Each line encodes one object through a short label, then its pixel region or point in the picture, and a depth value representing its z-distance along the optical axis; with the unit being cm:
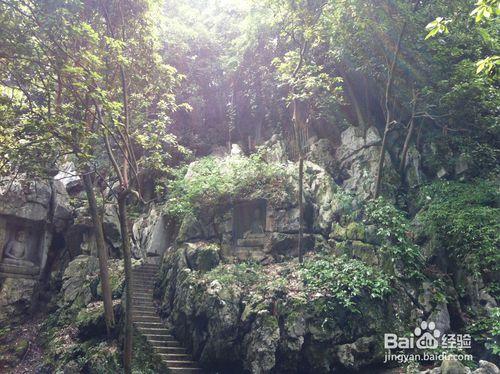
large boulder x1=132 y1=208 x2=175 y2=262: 1680
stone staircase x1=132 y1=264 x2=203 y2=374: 1109
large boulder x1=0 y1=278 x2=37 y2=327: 1480
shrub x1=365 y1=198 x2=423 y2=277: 1091
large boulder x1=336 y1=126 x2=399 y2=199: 1465
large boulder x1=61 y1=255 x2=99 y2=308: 1380
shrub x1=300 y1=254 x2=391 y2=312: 1012
